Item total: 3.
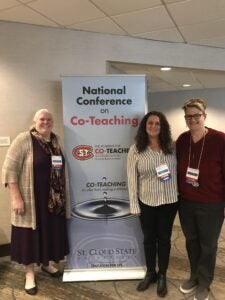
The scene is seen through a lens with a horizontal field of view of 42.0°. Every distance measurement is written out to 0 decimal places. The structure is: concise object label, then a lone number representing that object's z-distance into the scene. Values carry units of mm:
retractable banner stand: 2586
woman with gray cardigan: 2357
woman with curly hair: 2242
